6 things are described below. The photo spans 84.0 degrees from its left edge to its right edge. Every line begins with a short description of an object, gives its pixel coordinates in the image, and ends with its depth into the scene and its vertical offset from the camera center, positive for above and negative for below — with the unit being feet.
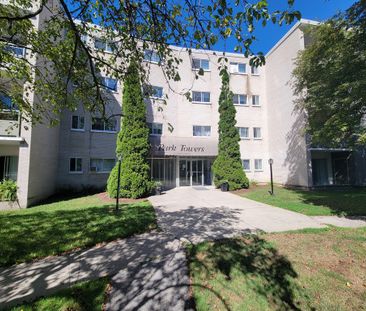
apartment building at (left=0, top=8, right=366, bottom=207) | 52.49 +7.74
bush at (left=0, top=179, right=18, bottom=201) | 35.09 -4.11
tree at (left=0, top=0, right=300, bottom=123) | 10.64 +9.36
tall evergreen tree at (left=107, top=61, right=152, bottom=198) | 43.27 +3.77
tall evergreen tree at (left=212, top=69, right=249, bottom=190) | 56.49 +4.87
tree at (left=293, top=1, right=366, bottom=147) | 28.84 +15.24
